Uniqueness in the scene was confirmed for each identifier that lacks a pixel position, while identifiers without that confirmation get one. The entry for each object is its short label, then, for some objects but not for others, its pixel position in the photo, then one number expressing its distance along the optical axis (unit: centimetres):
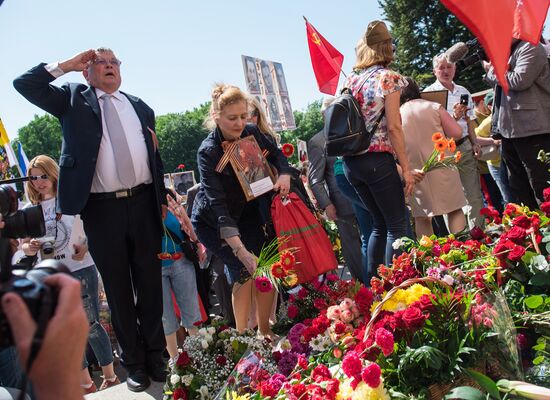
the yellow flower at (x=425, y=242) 282
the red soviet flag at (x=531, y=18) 331
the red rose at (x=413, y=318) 186
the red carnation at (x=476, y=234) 292
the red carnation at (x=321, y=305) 283
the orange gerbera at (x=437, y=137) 390
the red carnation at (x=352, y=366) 172
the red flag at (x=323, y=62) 754
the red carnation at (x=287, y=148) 493
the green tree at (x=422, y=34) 3622
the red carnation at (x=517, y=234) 252
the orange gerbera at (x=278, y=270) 296
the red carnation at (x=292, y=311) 318
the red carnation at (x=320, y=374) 187
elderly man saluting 311
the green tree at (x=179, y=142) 5834
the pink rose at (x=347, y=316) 229
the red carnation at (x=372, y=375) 166
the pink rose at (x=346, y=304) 233
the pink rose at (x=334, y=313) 233
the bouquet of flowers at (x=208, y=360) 255
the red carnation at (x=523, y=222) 261
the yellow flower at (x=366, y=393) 170
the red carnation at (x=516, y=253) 239
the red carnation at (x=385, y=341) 178
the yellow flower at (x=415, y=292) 207
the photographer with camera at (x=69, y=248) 386
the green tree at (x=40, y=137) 6241
